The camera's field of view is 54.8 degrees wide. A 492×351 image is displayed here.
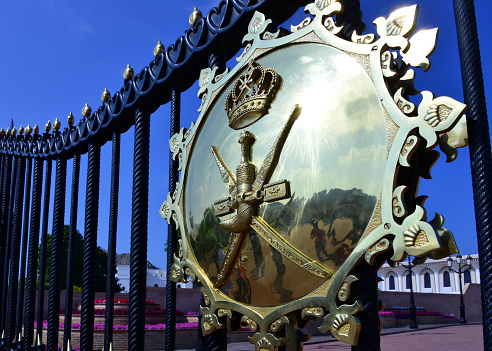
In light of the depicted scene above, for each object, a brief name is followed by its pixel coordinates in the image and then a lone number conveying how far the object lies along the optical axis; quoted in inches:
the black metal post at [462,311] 895.7
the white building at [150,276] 1310.3
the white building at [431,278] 1239.5
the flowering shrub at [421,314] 846.2
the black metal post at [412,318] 750.5
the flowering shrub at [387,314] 789.6
